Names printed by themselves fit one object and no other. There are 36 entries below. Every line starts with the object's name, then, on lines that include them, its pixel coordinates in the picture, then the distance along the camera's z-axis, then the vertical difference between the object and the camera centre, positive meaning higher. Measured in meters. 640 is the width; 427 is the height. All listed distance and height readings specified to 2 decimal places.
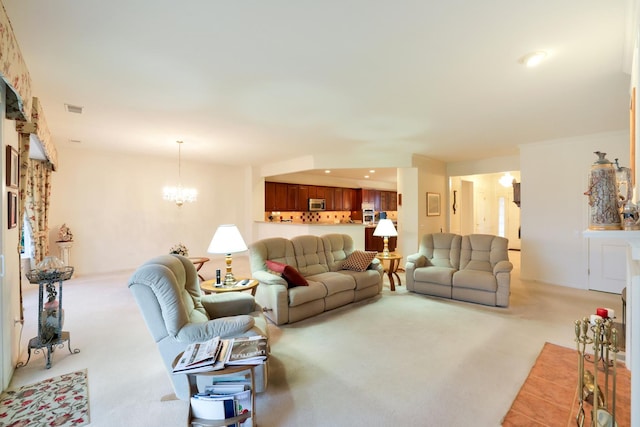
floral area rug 2.01 -1.34
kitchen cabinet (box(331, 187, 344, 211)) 10.05 +0.62
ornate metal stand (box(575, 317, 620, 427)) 1.60 -0.82
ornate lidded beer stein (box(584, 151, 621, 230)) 1.63 +0.10
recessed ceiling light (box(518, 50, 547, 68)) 2.38 +1.28
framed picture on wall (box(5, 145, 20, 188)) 2.48 +0.44
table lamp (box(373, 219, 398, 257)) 5.37 -0.24
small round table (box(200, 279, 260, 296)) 3.21 -0.77
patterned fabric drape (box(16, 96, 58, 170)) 2.85 +1.03
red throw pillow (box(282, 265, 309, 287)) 3.69 -0.73
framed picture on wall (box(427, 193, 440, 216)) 6.93 +0.29
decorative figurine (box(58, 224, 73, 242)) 5.76 -0.31
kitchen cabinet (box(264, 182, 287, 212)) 8.68 +0.61
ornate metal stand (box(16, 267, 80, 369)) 2.70 -0.93
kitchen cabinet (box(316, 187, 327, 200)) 9.52 +0.77
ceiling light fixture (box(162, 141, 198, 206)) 6.23 +0.48
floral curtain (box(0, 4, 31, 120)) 1.87 +1.04
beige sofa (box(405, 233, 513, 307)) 4.17 -0.81
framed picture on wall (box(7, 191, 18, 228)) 2.52 +0.09
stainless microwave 9.34 +0.38
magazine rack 1.67 -1.13
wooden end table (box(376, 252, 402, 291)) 5.12 -0.78
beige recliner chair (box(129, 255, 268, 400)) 2.06 -0.75
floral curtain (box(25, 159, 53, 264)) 5.08 +0.25
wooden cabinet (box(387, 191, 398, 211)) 11.77 +0.63
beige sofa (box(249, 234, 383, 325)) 3.58 -0.83
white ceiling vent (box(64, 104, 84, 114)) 3.58 +1.33
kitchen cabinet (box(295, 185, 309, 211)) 9.16 +0.58
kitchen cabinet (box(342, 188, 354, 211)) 10.38 +0.62
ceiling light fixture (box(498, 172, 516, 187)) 7.61 +0.91
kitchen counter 6.63 -0.29
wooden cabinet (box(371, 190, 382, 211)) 11.14 +0.64
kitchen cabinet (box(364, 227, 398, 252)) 8.30 -0.71
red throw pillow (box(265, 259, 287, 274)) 3.72 -0.62
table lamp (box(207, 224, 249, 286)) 3.25 -0.28
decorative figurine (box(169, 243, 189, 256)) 4.96 -0.55
